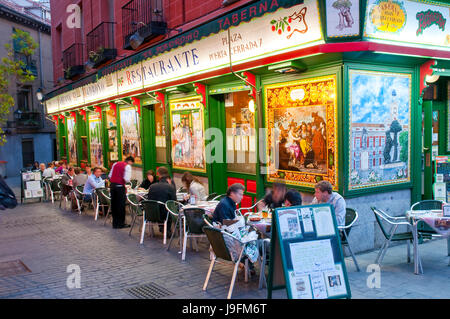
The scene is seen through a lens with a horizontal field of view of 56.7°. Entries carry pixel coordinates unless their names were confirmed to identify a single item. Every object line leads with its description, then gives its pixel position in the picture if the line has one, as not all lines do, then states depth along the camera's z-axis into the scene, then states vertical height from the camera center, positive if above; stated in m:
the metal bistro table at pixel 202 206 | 7.56 -1.31
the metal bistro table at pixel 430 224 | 5.98 -1.37
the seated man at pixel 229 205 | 6.00 -1.01
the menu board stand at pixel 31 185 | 14.95 -1.58
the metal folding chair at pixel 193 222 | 7.11 -1.46
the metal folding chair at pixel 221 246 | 5.29 -1.44
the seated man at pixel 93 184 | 11.71 -1.24
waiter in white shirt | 9.88 -1.20
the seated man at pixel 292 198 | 6.10 -0.94
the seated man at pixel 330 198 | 6.11 -0.97
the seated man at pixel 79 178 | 12.59 -1.15
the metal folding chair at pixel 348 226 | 6.15 -1.37
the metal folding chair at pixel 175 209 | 7.80 -1.35
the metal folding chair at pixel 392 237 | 6.19 -1.59
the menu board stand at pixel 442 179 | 8.61 -1.02
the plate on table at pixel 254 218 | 6.22 -1.25
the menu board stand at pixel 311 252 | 4.29 -1.26
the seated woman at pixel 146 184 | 11.09 -1.22
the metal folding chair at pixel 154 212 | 8.20 -1.46
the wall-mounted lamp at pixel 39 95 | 23.61 +2.61
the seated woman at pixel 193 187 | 8.49 -1.02
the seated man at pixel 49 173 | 15.97 -1.22
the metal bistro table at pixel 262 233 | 5.54 -1.40
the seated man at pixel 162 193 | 8.34 -1.11
